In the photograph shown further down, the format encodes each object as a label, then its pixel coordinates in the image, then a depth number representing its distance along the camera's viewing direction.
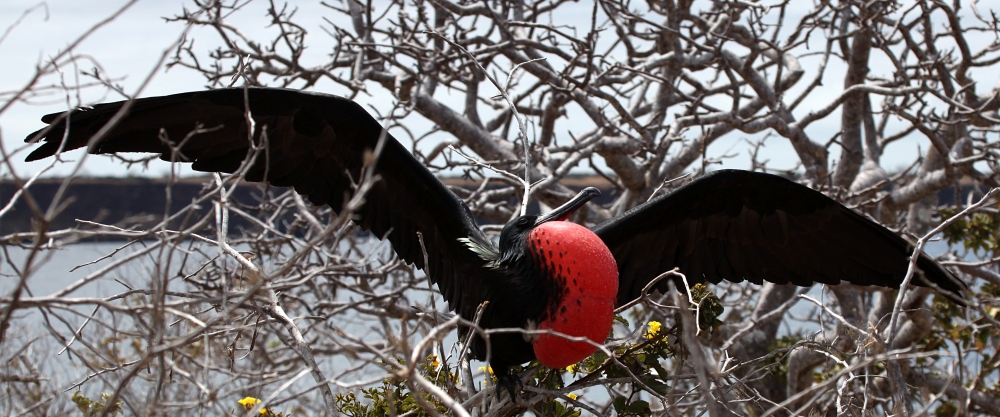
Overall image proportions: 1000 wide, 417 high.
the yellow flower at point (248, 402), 4.41
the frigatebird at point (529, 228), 4.61
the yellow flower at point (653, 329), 4.84
